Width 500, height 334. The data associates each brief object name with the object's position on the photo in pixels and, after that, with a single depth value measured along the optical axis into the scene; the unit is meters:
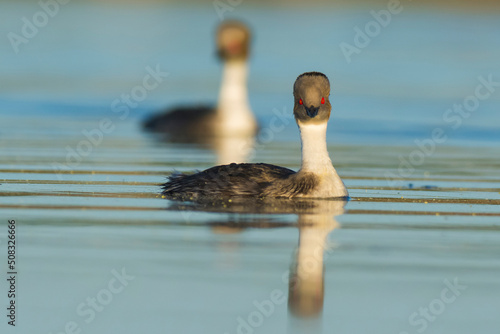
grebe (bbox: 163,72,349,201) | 13.48
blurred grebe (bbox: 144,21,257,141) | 25.51
